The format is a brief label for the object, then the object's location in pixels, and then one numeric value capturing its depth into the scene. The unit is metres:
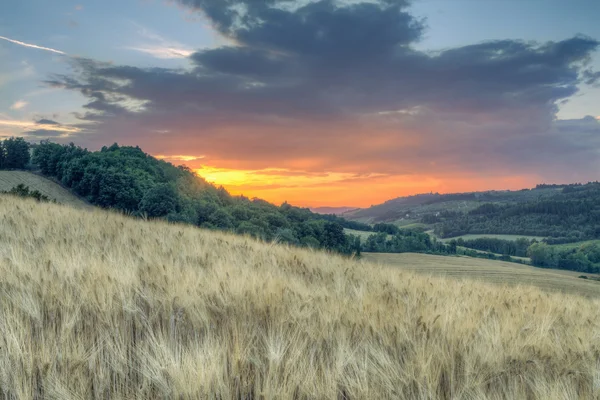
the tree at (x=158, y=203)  59.56
